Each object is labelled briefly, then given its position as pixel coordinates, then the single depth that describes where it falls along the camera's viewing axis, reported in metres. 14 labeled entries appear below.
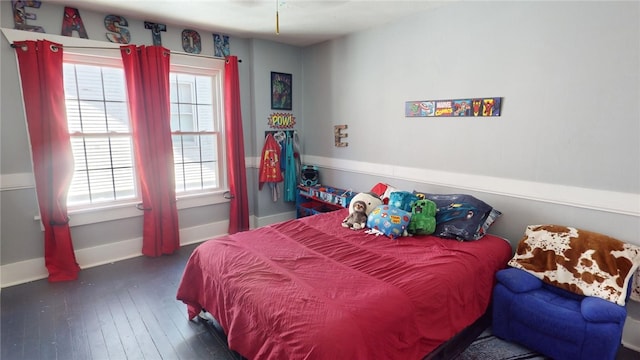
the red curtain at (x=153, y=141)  3.17
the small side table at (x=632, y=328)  2.04
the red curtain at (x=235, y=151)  3.79
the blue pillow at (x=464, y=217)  2.39
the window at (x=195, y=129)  3.66
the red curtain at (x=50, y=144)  2.71
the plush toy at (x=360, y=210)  2.70
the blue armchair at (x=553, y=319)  1.71
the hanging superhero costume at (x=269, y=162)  4.12
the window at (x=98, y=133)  3.05
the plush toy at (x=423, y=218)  2.49
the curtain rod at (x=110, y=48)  2.86
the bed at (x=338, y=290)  1.46
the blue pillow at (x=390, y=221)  2.47
